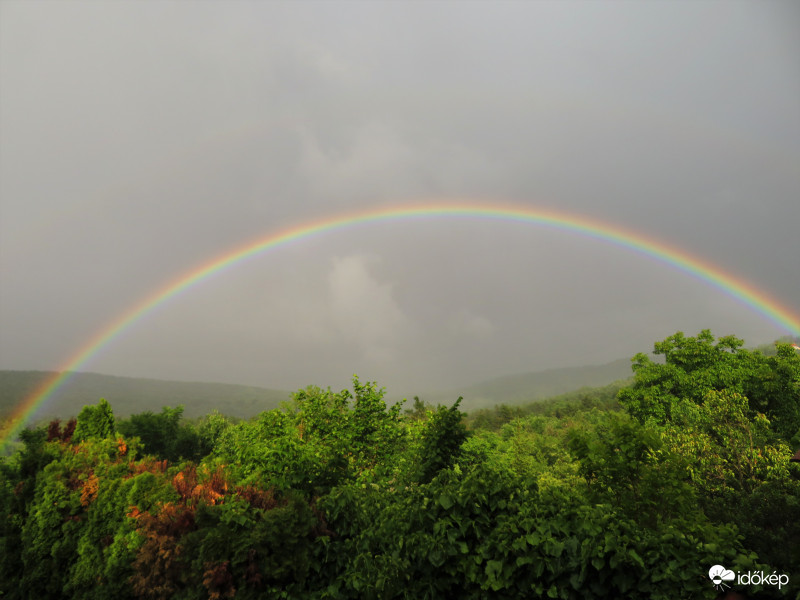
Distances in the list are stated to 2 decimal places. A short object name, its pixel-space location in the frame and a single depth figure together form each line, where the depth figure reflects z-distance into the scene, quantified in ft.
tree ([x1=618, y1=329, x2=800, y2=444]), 103.50
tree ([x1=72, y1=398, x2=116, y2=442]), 60.70
